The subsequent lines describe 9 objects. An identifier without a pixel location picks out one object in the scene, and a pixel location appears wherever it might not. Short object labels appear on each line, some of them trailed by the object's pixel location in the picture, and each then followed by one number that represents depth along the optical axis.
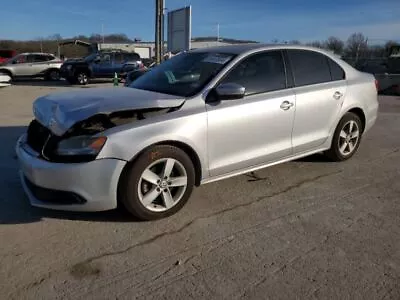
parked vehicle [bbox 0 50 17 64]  37.34
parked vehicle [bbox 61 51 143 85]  22.55
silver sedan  3.59
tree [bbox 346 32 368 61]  29.50
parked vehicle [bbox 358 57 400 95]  18.31
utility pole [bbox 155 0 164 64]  21.45
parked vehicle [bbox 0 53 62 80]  24.34
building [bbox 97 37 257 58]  68.12
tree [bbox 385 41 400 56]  29.28
